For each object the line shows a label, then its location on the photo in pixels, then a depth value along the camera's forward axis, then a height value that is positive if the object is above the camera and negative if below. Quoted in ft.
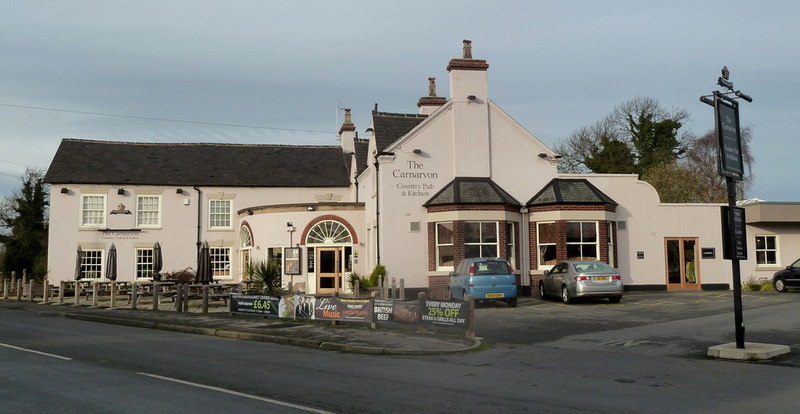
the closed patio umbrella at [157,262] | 95.28 +1.24
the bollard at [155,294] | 78.12 -2.71
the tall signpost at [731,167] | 42.29 +6.18
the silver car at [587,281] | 73.46 -1.51
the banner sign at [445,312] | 51.62 -3.37
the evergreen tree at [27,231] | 168.97 +10.79
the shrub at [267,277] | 86.02 -1.00
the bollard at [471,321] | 50.89 -3.95
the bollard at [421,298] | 53.98 -2.34
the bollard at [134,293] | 82.23 -2.67
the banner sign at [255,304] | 65.36 -3.34
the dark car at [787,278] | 89.40 -1.69
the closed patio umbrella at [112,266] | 95.63 +0.73
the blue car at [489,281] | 71.31 -1.35
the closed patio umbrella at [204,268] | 84.52 +0.29
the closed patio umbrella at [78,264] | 98.78 +1.11
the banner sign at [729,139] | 42.57 +8.13
